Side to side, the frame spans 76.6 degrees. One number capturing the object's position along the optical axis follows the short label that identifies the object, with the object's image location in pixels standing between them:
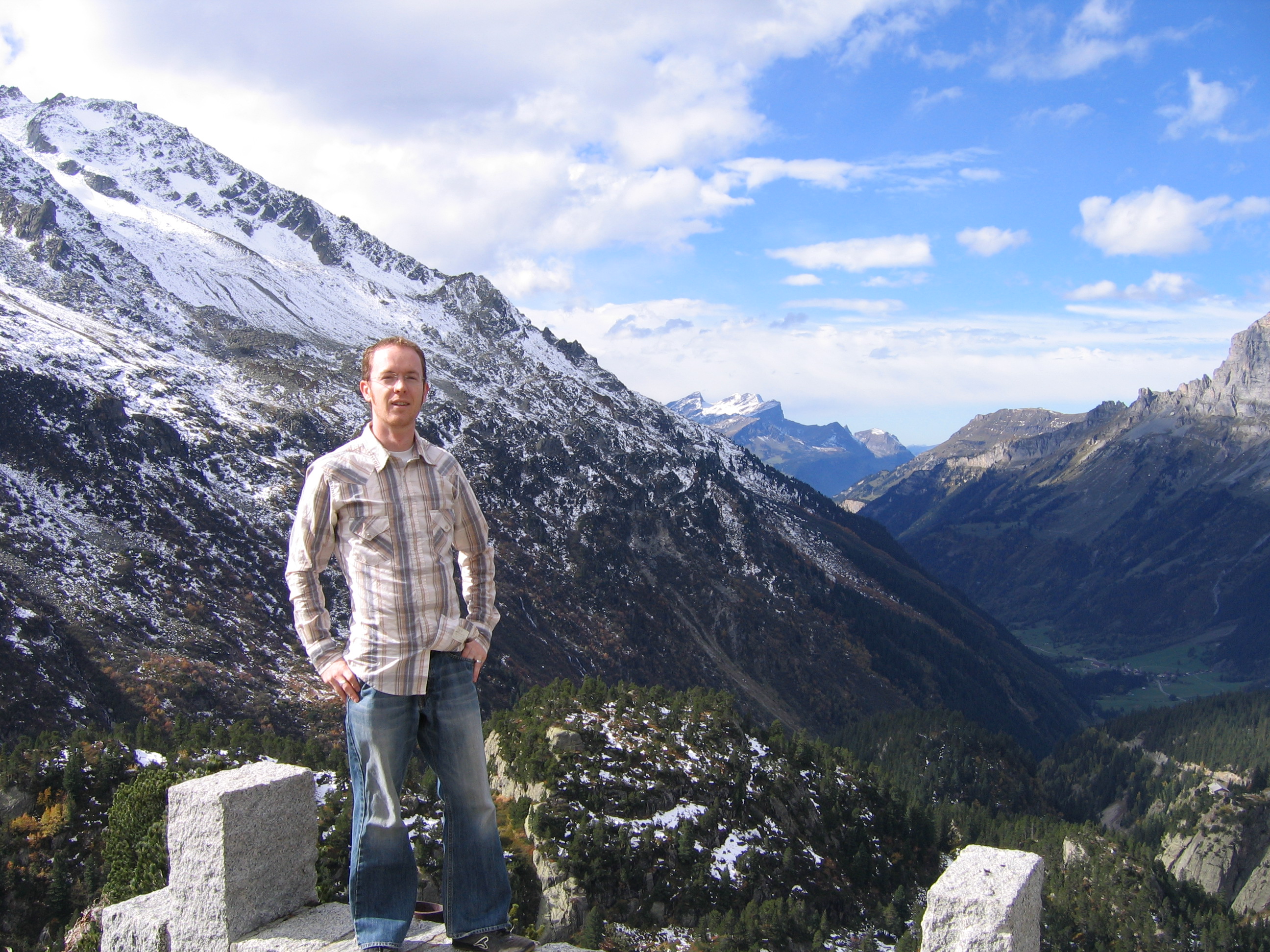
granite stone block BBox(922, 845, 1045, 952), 7.85
